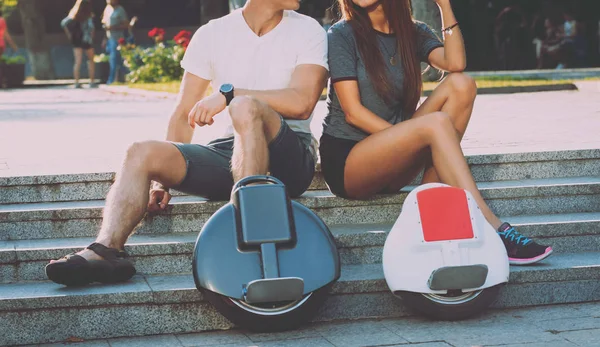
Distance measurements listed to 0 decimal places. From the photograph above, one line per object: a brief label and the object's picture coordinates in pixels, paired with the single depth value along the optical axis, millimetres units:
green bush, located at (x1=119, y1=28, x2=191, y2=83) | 18859
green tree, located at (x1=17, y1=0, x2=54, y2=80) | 24641
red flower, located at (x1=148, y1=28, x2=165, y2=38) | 19661
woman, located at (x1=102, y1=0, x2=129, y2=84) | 20562
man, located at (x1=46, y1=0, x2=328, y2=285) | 4508
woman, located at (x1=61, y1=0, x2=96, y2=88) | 20141
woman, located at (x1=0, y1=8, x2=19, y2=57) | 22169
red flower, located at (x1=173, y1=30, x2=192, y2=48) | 18625
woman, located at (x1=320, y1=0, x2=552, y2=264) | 4984
